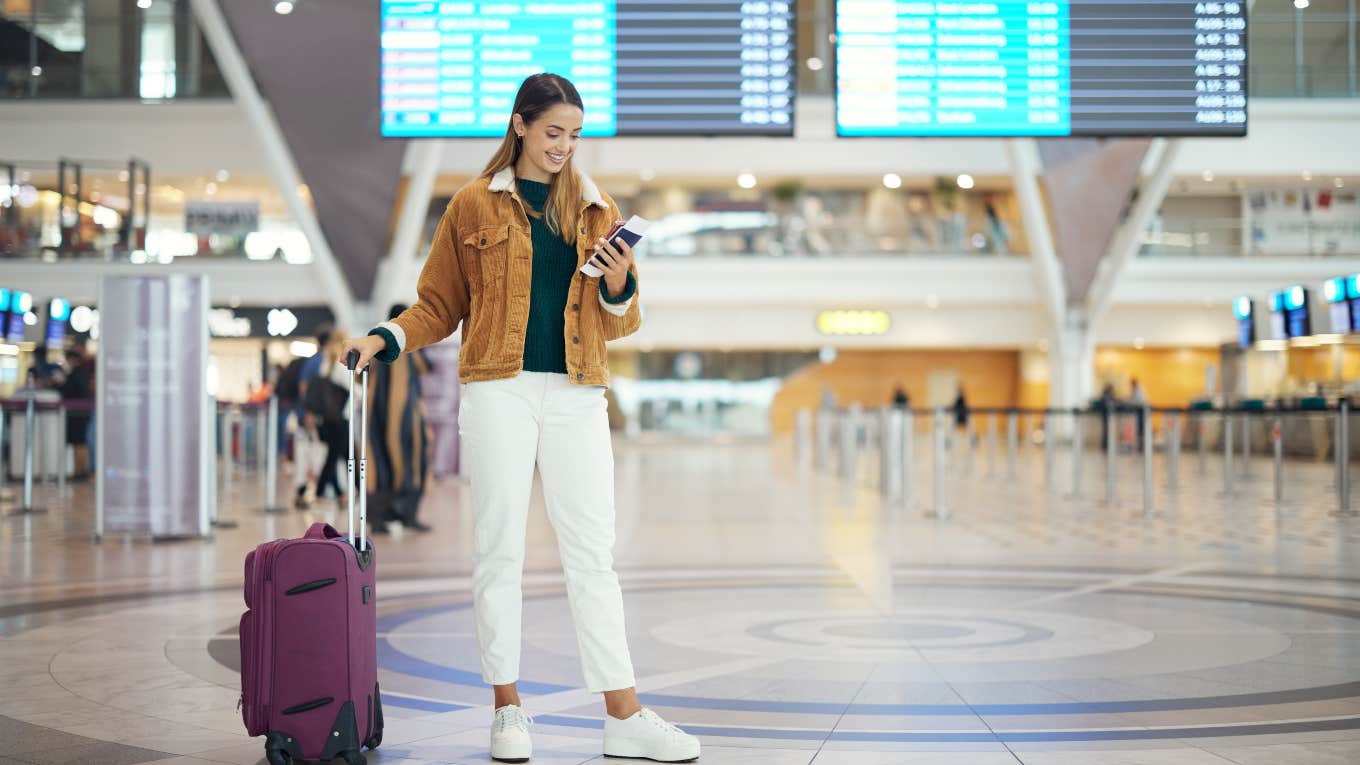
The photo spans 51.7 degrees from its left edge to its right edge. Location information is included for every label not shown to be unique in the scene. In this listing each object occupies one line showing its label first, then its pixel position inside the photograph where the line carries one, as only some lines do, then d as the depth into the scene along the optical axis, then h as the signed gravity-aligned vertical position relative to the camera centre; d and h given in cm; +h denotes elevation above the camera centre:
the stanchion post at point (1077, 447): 1514 -61
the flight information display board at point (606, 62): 1023 +243
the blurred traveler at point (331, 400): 1108 -5
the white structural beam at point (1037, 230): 2623 +331
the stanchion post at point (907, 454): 1266 -56
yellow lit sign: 3588 +180
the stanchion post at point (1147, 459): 1188 -59
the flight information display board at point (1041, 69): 1019 +238
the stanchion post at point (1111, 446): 1387 -55
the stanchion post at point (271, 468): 1264 -67
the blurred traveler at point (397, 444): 991 -37
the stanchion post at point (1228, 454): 1557 -71
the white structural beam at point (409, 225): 2381 +299
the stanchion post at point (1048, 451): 1600 -71
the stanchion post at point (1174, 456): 1628 -75
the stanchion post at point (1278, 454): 1360 -62
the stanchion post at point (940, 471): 1151 -66
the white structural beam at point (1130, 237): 2600 +318
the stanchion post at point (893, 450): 1309 -54
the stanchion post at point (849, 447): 1633 -66
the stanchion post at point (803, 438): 2280 -75
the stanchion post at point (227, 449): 1606 -64
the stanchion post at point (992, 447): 1978 -80
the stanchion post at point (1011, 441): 1849 -66
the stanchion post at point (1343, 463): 1197 -62
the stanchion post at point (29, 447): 1216 -46
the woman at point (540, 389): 354 +1
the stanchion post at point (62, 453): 1514 -66
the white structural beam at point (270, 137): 1892 +389
